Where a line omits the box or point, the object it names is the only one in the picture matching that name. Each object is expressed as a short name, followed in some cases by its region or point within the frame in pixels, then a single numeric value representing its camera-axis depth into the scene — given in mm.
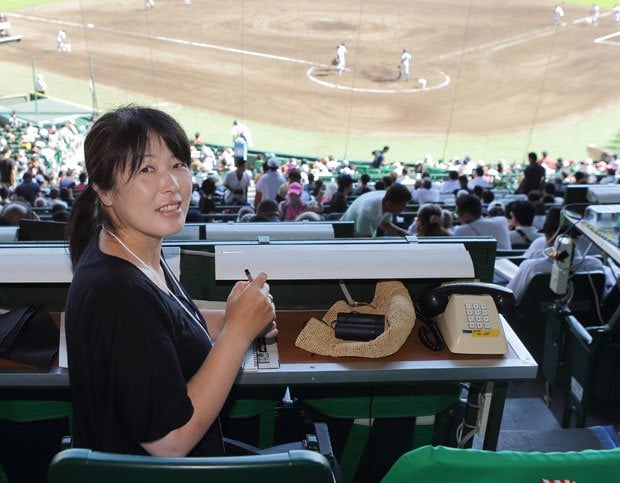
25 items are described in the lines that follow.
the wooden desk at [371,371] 2219
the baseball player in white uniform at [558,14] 25609
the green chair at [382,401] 2613
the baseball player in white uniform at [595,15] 26516
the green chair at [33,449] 2775
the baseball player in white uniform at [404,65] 23773
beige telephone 2393
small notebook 2273
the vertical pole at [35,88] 20938
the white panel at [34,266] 2359
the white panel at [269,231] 2836
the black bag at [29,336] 2275
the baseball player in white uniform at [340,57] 23859
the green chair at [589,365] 3457
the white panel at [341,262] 2406
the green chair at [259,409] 2588
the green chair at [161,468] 1287
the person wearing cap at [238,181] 10070
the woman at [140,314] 1387
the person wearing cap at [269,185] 9523
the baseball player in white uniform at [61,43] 24609
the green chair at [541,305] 4113
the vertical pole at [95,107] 21375
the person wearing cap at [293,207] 7580
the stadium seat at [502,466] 1271
